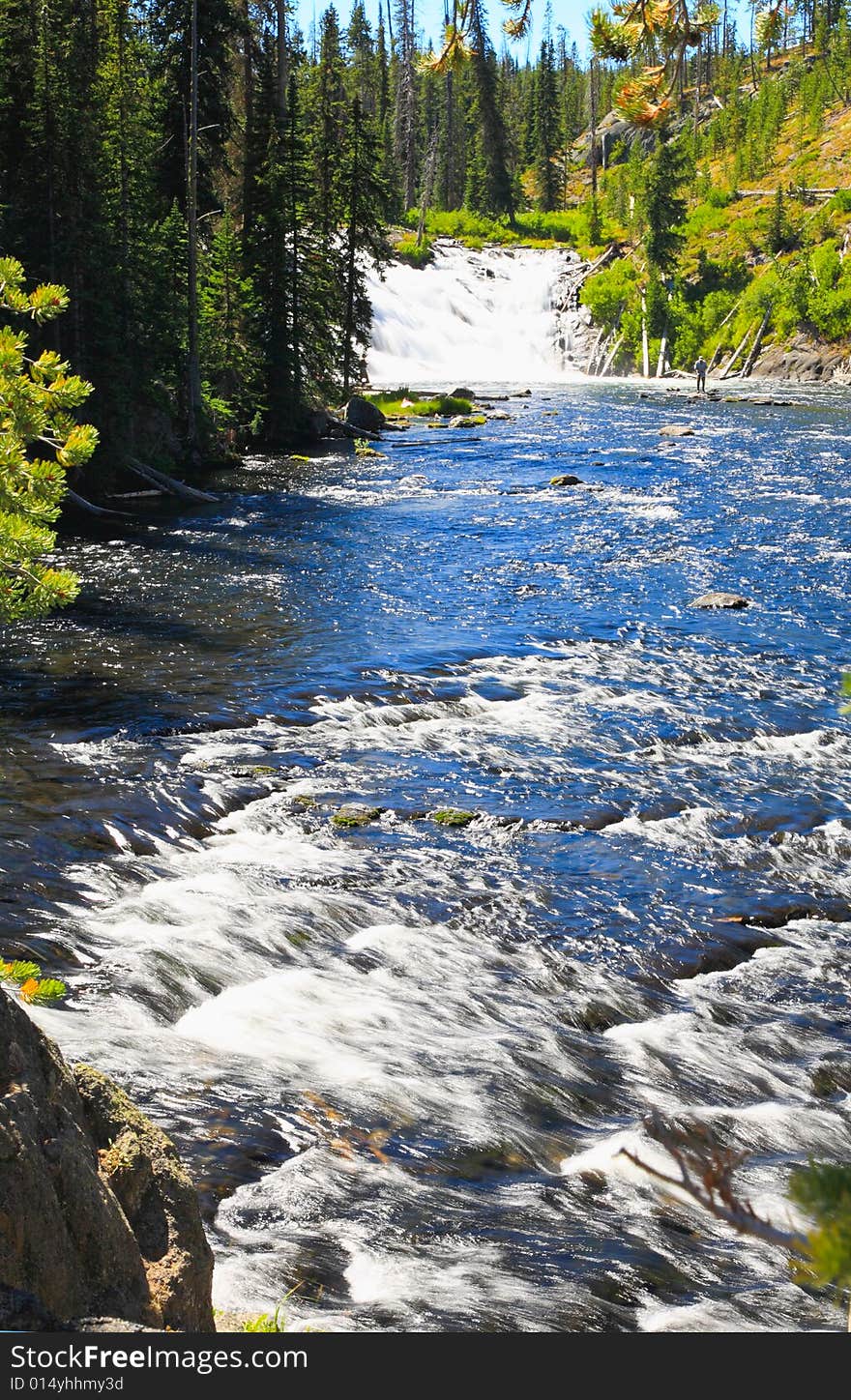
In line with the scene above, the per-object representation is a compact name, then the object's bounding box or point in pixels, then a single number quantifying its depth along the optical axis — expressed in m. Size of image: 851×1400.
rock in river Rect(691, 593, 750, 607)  19.27
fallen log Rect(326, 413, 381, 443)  40.65
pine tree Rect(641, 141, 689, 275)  72.56
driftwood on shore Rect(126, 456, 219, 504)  28.56
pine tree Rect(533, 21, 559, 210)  109.31
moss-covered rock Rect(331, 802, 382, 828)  11.20
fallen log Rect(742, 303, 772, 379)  66.25
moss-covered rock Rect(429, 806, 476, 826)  11.35
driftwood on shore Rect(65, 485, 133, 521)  25.91
